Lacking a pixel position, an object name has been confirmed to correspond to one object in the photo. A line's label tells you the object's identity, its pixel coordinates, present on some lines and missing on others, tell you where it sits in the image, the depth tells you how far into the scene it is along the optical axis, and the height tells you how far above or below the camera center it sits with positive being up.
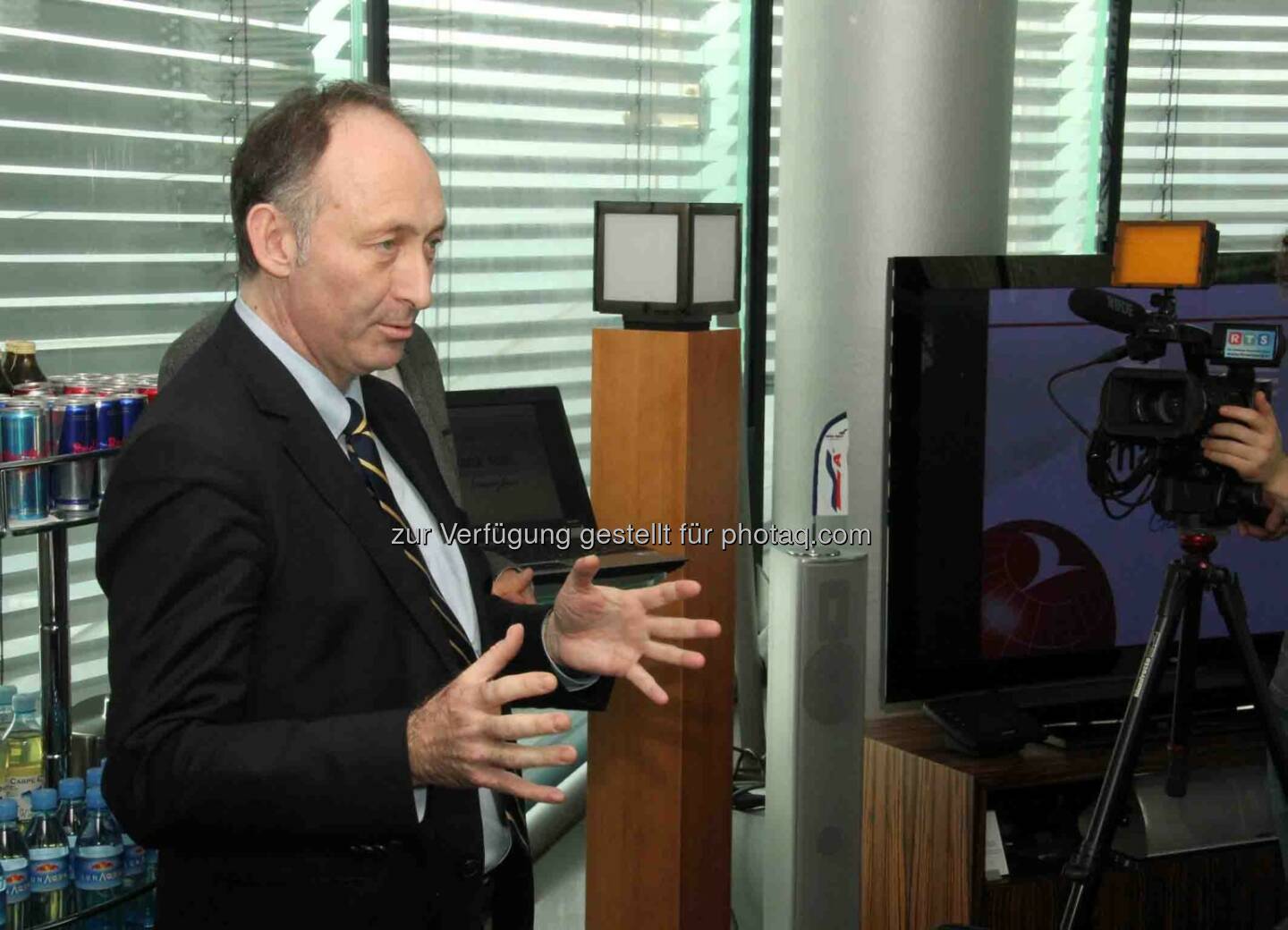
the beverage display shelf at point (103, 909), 1.94 -0.84
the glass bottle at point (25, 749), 2.10 -0.68
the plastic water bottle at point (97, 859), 2.01 -0.78
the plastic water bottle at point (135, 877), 2.06 -0.83
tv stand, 2.60 -1.03
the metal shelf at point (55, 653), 2.09 -0.53
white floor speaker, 2.53 -0.77
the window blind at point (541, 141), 3.83 +0.38
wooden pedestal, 2.88 -0.78
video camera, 2.38 -0.16
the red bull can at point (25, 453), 1.88 -0.23
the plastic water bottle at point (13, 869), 1.95 -0.77
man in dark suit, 1.36 -0.34
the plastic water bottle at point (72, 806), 2.04 -0.73
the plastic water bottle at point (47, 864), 1.98 -0.78
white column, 3.29 +0.24
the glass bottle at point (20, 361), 2.15 -0.13
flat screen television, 2.73 -0.41
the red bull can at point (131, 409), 2.03 -0.19
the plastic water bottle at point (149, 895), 2.09 -0.86
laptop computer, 2.83 -0.41
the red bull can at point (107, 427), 1.99 -0.21
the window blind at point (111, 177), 2.58 +0.17
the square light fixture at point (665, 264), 2.90 +0.02
